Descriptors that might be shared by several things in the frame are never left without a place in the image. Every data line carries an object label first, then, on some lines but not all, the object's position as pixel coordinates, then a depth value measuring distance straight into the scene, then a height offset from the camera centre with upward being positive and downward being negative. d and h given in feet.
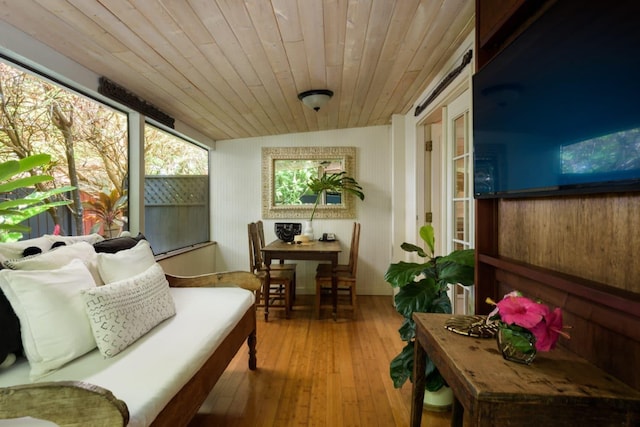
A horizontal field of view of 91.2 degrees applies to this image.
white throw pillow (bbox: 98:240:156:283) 5.51 -0.91
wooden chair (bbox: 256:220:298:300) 12.18 -2.06
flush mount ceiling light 9.05 +3.43
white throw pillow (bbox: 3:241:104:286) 4.33 -0.68
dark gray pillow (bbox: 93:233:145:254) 6.20 -0.62
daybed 2.84 -1.91
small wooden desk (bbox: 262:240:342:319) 10.80 -1.40
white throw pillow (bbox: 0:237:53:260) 4.71 -0.51
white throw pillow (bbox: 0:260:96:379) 3.88 -1.33
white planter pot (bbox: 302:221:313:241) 13.41 -0.74
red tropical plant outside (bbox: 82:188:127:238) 8.06 +0.10
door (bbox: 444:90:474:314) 7.20 +0.68
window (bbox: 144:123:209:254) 10.89 +0.93
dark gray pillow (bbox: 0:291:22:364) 3.81 -1.44
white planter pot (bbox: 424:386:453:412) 6.10 -3.65
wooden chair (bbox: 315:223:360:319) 11.09 -2.26
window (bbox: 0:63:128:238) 6.08 +1.63
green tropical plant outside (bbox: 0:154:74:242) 3.43 +0.43
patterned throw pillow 4.29 -1.44
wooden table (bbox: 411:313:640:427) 2.62 -1.55
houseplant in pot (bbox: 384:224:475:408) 5.70 -1.44
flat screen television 2.62 +1.15
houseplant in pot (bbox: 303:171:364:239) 13.57 +1.21
